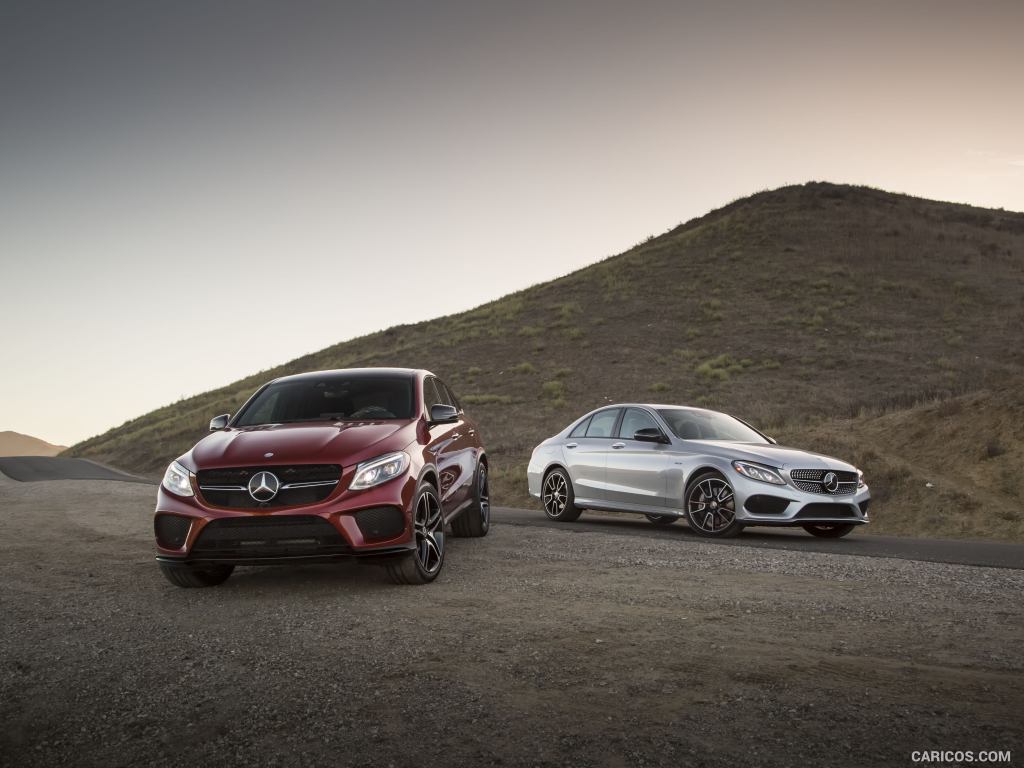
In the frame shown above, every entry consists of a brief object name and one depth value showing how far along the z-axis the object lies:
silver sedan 10.95
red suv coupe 7.04
